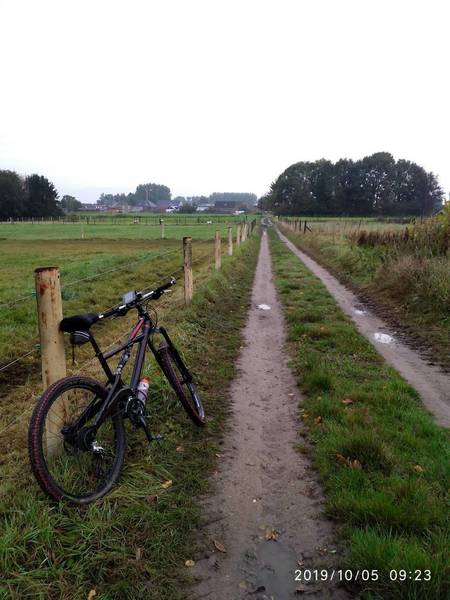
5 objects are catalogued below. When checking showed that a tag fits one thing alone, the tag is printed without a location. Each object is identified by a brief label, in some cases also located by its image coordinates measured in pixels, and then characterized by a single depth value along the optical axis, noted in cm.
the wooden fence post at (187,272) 852
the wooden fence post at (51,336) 317
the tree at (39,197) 9550
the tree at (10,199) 9073
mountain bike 291
